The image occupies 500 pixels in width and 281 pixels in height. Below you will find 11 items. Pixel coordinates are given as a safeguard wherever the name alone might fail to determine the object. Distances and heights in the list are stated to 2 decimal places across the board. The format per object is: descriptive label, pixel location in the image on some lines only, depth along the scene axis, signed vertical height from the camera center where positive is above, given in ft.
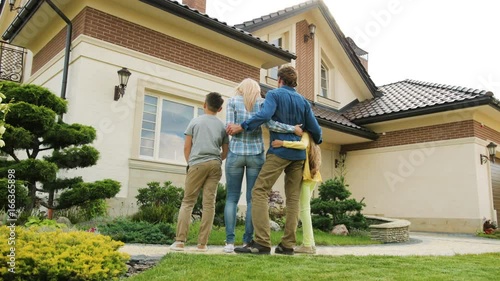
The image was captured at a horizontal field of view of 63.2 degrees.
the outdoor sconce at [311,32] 47.51 +20.10
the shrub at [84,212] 20.85 -0.71
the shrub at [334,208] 28.55 -0.19
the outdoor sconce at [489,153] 38.70 +5.45
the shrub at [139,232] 17.26 -1.38
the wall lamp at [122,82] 25.13 +7.25
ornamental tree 17.52 +2.35
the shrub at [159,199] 23.03 +0.12
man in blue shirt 13.67 +1.54
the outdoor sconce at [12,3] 45.19 +21.54
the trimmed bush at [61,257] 8.46 -1.28
